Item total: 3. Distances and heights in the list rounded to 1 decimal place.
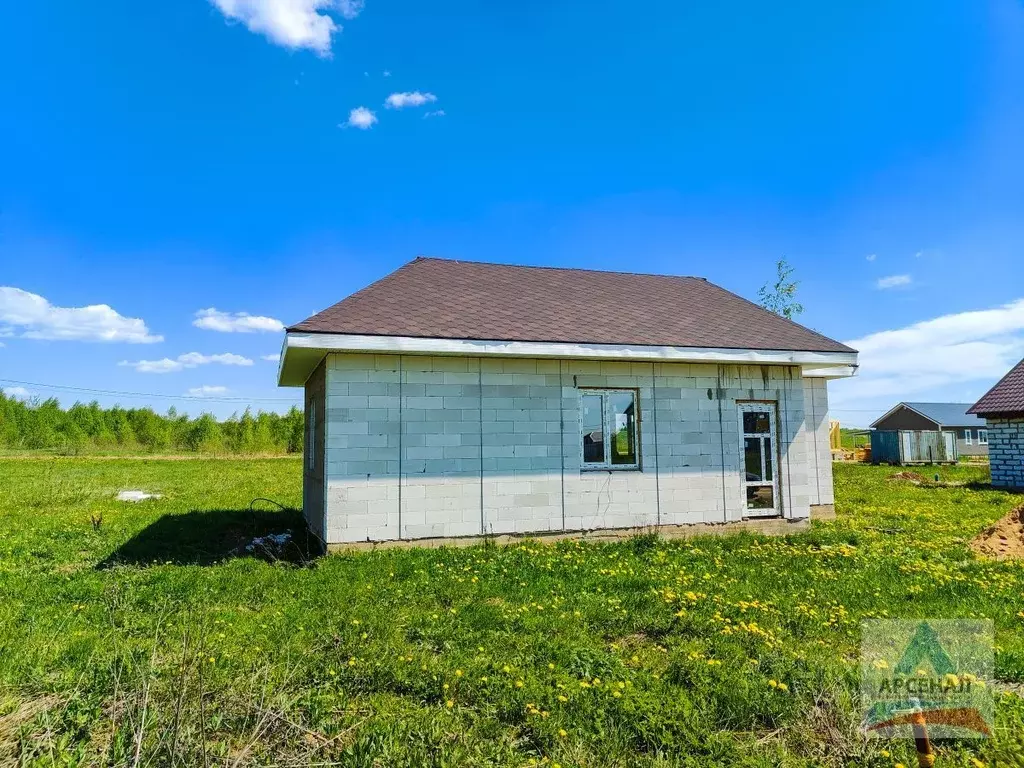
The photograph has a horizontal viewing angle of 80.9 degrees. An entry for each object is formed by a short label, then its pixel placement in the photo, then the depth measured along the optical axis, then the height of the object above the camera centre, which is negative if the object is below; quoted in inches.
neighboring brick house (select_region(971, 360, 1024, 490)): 740.0 +5.4
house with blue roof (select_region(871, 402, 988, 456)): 1817.2 +38.3
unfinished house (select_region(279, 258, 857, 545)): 342.3 +16.9
